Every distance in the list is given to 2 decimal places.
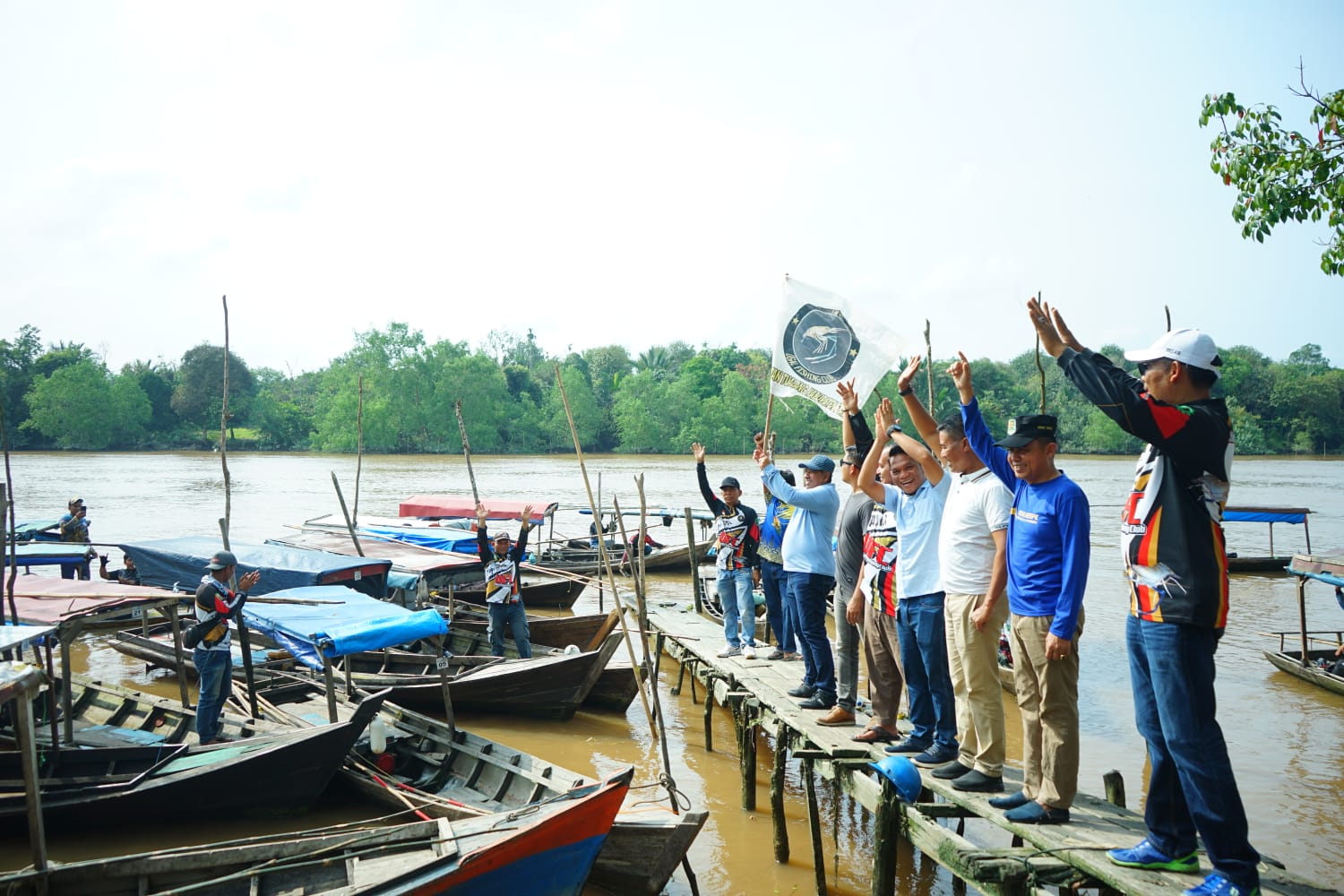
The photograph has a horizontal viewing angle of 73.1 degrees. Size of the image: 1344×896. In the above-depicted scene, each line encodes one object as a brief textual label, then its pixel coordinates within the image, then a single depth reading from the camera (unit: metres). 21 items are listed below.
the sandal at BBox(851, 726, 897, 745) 6.25
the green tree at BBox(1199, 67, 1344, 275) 7.41
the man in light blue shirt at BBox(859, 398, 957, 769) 5.48
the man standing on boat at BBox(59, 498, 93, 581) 18.50
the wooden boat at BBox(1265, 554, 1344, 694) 10.89
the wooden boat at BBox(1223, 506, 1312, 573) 20.61
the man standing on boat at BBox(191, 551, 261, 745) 7.87
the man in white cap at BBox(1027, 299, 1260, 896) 3.41
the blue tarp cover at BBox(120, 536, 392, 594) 12.57
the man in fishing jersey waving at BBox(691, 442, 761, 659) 10.15
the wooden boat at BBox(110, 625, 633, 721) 9.93
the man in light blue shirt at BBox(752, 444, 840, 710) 7.18
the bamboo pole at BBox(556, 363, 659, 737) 6.99
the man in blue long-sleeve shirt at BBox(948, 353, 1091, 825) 4.34
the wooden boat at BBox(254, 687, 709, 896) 5.98
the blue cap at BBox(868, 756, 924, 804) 5.08
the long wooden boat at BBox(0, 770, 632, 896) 5.18
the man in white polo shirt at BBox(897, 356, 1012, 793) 4.89
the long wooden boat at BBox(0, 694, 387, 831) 6.79
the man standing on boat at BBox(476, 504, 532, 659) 11.05
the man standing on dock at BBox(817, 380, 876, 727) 6.71
